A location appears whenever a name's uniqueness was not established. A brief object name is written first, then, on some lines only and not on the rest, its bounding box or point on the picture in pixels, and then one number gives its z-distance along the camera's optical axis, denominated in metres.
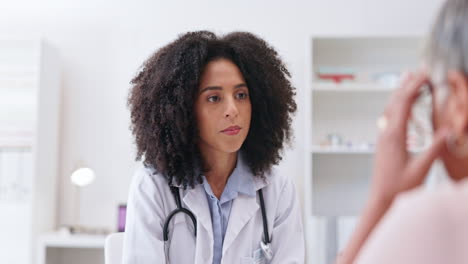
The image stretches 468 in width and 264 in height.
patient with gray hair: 0.54
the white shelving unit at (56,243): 2.77
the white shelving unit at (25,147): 2.86
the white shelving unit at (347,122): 3.09
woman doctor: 1.44
